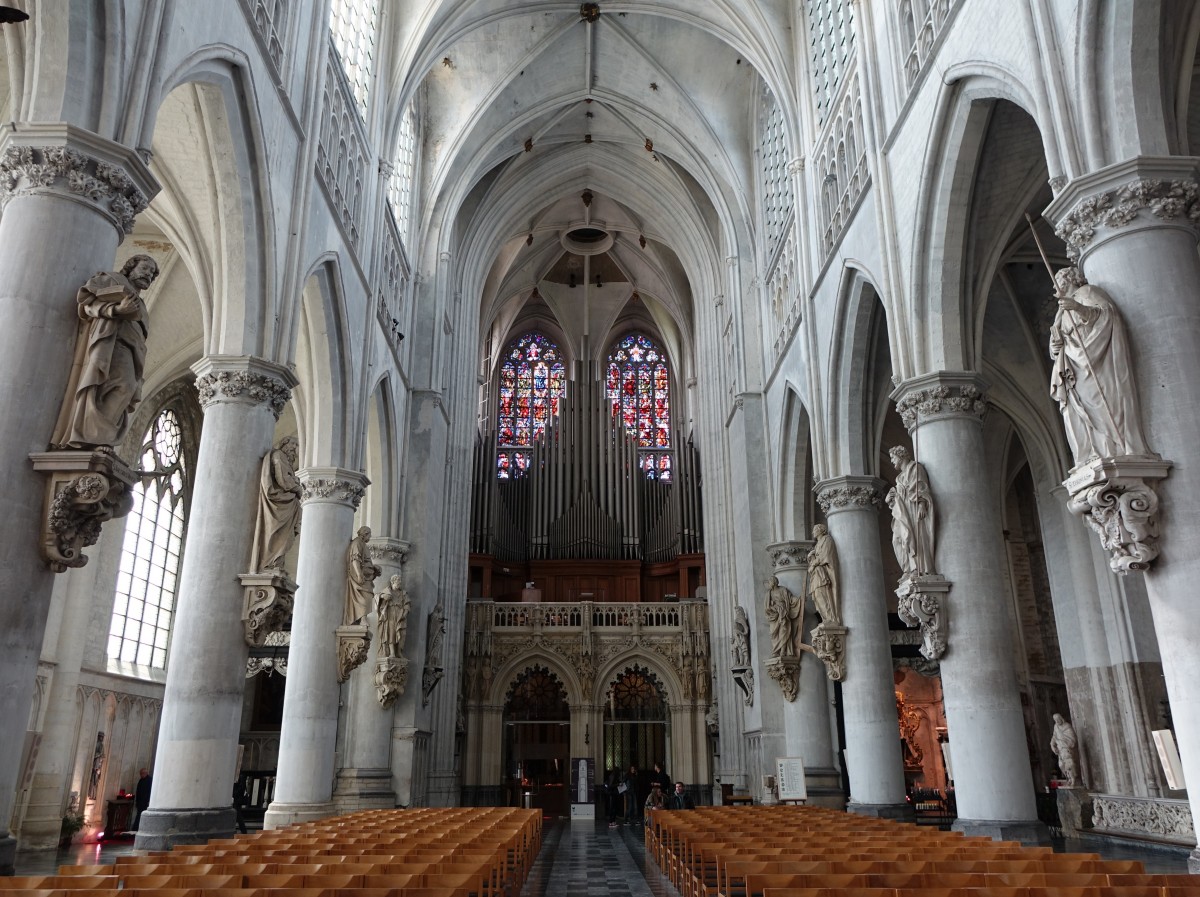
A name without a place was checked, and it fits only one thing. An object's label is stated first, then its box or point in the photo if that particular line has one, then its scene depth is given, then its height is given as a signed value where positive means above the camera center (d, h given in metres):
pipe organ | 33.44 +9.66
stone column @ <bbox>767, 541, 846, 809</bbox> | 18.62 +1.02
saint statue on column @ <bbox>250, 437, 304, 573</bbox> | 11.07 +3.07
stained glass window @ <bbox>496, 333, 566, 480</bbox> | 36.84 +14.65
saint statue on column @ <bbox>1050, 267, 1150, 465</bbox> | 7.40 +3.04
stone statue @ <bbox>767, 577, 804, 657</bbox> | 19.48 +3.11
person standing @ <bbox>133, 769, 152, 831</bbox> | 18.91 -0.14
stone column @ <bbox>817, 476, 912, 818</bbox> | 14.69 +1.90
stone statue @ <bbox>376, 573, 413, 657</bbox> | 19.17 +3.17
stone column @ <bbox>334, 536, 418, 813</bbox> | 18.30 +0.63
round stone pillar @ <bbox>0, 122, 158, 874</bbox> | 6.59 +3.41
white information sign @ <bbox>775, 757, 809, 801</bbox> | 17.36 +0.02
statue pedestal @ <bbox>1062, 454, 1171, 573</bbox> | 7.15 +1.97
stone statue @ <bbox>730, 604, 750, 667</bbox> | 22.08 +3.15
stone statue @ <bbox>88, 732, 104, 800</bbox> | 18.75 +0.41
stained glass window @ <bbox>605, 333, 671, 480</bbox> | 37.09 +14.68
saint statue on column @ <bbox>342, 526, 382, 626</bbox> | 15.64 +3.18
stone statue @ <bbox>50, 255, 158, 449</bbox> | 7.04 +3.01
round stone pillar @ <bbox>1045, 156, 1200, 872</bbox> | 6.97 +3.42
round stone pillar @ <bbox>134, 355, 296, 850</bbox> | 10.07 +1.73
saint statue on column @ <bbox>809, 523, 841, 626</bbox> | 15.90 +3.21
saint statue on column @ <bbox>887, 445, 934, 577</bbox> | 11.73 +3.05
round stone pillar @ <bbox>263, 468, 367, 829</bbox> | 14.11 +1.97
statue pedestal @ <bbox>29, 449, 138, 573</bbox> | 6.80 +1.98
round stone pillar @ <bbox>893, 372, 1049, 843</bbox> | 10.82 +1.81
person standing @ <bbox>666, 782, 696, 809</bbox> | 24.03 -0.47
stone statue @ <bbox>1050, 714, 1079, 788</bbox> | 18.28 +0.53
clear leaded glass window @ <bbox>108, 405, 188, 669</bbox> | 20.47 +4.87
